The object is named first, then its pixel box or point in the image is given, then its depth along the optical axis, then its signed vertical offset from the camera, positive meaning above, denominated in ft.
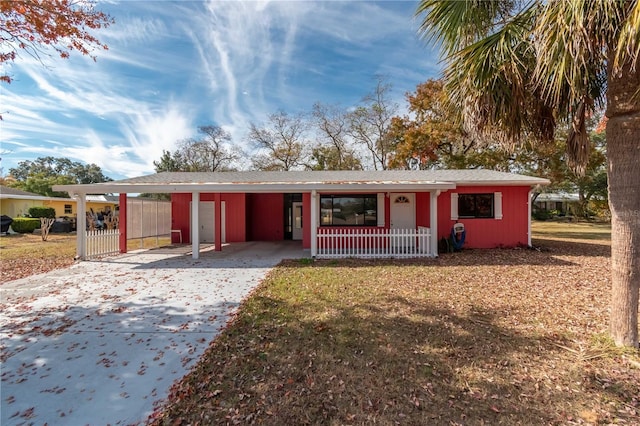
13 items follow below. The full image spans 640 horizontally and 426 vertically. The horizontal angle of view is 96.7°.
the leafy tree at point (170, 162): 105.40 +19.35
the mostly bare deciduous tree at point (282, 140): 93.71 +24.89
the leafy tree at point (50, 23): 18.07 +12.89
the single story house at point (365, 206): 30.96 +0.96
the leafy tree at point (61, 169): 198.42 +32.31
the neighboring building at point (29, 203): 75.10 +3.37
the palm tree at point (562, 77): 9.46 +5.43
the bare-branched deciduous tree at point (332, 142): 87.86 +22.86
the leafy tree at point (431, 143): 65.16 +16.77
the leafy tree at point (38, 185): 123.03 +12.66
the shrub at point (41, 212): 75.82 +0.65
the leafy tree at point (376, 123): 80.69 +26.94
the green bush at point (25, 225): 62.49 -2.31
